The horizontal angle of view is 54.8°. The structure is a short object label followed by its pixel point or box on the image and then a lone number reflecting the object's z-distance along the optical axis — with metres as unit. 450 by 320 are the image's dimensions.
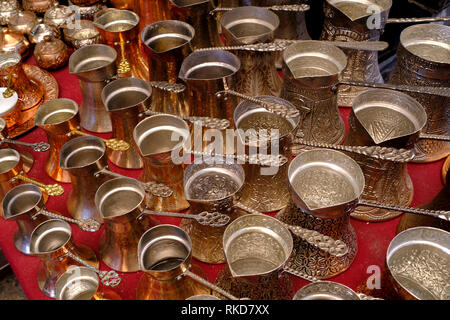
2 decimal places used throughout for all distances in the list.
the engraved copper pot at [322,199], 0.97
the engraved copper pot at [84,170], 1.07
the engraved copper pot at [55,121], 1.22
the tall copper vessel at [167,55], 1.25
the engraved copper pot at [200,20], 1.39
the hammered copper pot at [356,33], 1.36
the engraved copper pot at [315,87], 1.17
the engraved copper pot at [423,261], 0.92
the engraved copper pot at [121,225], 1.00
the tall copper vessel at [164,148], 1.08
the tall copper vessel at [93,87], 1.30
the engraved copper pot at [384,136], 1.07
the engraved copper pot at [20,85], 1.42
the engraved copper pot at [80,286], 0.93
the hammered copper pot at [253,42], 1.28
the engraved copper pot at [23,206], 1.07
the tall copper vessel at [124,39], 1.39
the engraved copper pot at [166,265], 0.87
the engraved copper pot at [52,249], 0.98
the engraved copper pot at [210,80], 1.16
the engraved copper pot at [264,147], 1.05
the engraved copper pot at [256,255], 0.88
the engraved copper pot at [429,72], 1.21
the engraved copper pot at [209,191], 1.02
